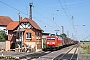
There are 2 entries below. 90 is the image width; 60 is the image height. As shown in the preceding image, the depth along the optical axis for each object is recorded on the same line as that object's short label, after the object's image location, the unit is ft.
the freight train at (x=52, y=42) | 149.59
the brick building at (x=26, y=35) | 165.89
